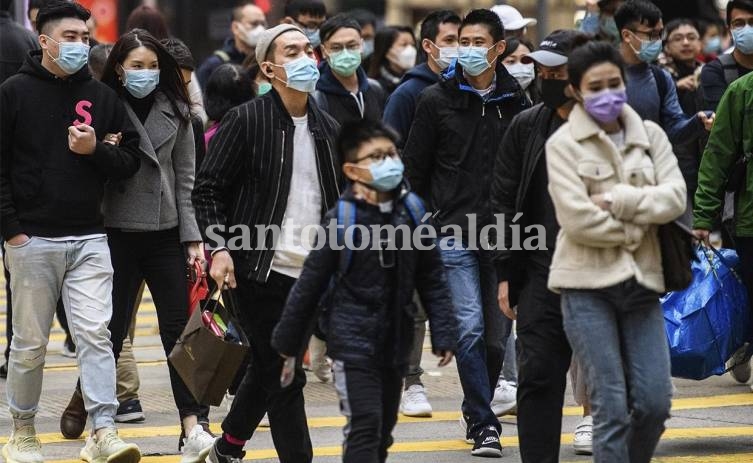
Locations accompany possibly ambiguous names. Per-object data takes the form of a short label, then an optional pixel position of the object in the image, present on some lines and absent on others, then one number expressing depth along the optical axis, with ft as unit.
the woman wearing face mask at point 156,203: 52.39
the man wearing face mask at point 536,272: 43.32
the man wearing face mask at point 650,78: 57.21
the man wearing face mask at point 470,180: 53.06
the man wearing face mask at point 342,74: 66.33
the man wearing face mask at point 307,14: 80.28
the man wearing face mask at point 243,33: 88.74
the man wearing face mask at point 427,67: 58.85
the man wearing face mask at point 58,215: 48.98
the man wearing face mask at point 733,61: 61.77
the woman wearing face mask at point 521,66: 63.05
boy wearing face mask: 40.37
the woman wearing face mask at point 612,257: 39.83
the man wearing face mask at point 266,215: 46.03
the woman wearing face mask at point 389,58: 86.89
